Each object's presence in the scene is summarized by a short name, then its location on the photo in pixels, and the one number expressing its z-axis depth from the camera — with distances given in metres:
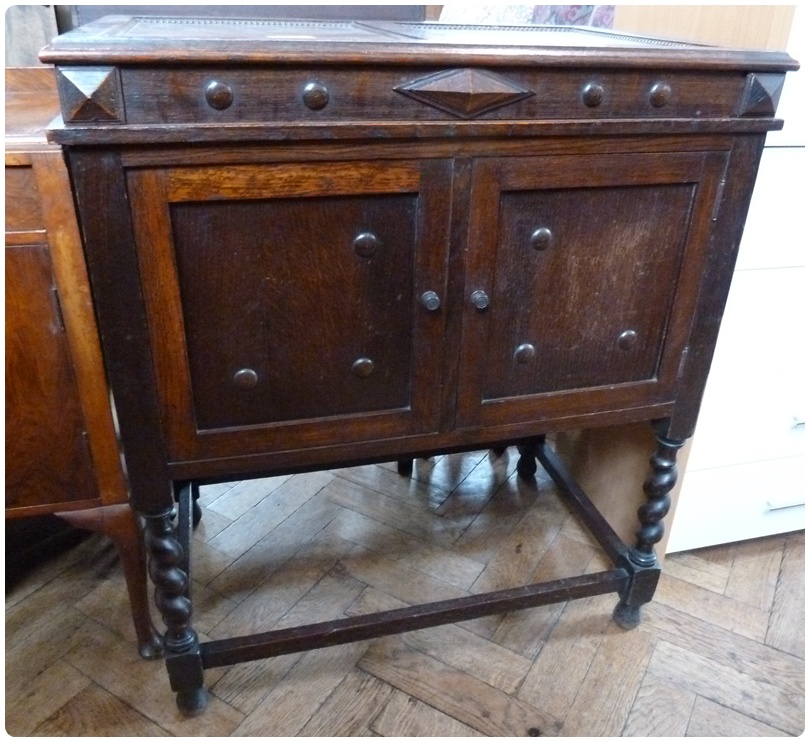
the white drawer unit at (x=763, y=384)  0.99
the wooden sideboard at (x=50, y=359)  0.76
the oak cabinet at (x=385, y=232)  0.65
